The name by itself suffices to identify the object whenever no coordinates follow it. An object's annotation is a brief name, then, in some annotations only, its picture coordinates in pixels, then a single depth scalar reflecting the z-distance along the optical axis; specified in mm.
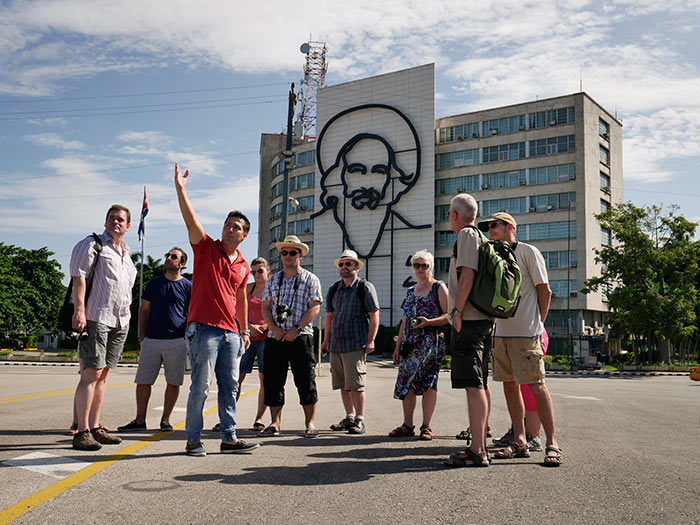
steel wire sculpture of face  60531
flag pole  48369
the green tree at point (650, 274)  37219
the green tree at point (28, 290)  58594
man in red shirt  5480
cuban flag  48188
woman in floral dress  6996
